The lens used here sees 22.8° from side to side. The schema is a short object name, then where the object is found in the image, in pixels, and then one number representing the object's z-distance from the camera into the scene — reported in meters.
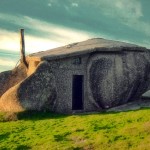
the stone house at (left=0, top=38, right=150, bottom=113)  27.50
